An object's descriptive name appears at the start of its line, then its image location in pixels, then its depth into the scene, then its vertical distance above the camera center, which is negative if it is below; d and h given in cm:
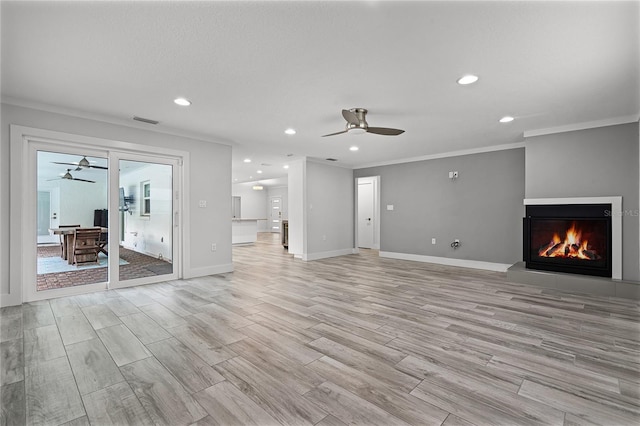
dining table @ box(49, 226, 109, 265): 447 -44
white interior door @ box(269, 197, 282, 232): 1501 -2
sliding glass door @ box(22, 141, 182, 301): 372 -8
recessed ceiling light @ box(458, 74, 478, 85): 276 +130
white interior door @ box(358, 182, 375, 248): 939 -6
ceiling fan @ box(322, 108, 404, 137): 338 +108
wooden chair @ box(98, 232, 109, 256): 469 -50
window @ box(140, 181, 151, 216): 484 +26
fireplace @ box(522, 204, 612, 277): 415 -41
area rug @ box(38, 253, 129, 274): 402 -84
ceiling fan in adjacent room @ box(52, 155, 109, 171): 410 +70
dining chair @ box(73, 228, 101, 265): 508 -61
